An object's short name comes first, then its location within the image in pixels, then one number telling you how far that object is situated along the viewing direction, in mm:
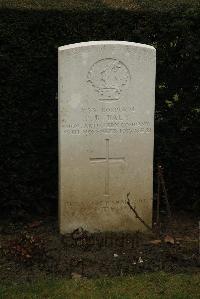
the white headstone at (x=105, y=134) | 5828
